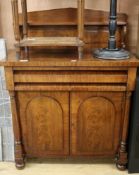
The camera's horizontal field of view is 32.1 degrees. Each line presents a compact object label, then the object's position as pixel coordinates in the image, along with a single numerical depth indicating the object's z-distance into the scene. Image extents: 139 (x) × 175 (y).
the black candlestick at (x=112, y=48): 1.41
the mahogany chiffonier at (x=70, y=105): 1.41
